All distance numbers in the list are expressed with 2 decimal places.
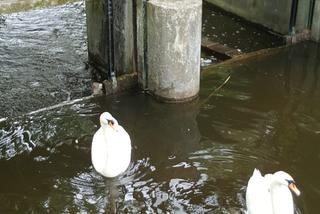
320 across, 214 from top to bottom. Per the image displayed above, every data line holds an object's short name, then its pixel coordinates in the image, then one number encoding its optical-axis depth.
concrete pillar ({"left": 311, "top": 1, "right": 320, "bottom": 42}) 10.92
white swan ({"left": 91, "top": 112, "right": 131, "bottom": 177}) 6.75
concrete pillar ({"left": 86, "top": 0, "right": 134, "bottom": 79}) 8.95
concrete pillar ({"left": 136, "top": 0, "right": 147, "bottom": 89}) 8.66
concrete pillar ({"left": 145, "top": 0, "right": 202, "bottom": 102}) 8.37
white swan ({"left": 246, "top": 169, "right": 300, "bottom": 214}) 5.82
